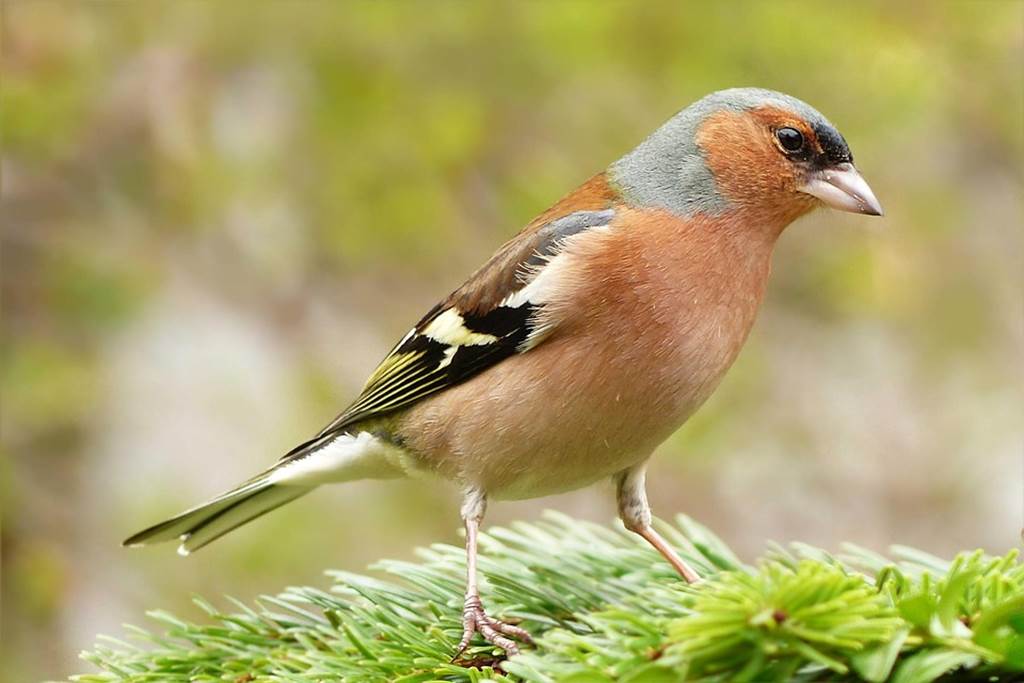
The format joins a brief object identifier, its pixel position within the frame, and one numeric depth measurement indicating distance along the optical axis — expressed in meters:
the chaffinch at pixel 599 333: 2.96
